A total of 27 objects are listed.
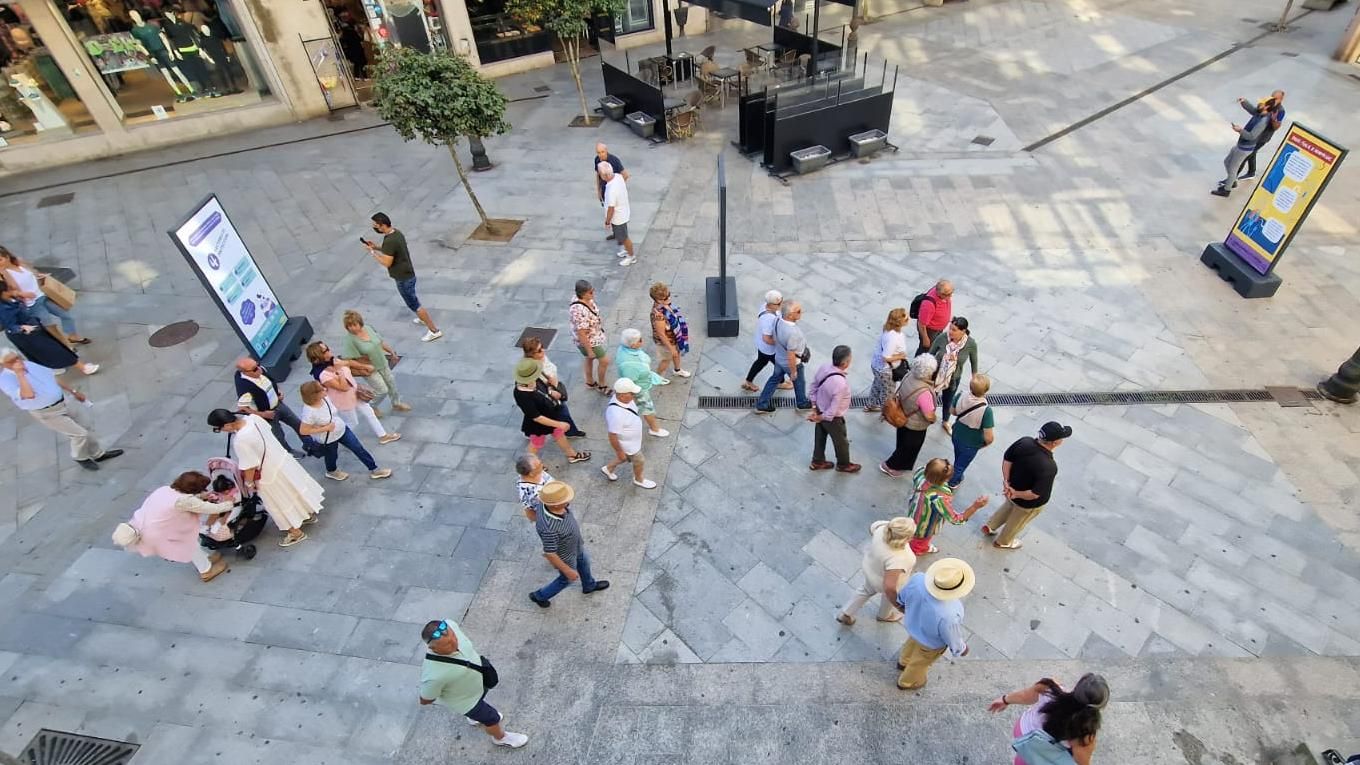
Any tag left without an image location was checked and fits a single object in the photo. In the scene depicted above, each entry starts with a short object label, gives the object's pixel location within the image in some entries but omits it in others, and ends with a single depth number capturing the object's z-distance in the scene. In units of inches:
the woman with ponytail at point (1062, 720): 148.4
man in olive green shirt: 337.1
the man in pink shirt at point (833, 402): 247.1
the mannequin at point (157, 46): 588.4
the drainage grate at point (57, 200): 528.4
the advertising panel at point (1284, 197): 333.4
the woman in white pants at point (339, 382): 263.7
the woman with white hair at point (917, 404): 243.4
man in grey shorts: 391.5
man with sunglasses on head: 168.2
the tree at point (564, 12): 518.6
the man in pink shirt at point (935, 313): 283.9
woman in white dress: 237.0
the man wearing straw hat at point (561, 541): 201.2
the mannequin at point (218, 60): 616.1
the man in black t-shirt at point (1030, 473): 214.6
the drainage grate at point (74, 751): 205.8
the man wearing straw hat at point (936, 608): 175.6
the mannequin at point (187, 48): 602.3
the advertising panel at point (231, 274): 287.0
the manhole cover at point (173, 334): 381.7
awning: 495.2
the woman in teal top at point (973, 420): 233.1
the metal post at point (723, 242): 323.3
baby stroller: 247.8
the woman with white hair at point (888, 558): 189.5
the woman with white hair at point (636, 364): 269.9
